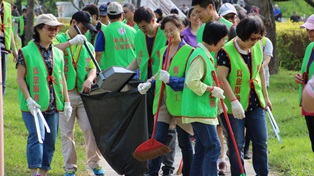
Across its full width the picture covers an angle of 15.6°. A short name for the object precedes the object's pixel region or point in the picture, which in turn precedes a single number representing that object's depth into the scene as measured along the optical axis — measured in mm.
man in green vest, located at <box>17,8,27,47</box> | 44693
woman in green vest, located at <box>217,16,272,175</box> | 10768
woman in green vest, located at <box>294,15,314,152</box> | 11706
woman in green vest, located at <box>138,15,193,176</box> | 11214
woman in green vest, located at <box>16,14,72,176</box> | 10953
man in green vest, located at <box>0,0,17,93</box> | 16117
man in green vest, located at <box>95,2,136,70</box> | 14068
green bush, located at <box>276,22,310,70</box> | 32952
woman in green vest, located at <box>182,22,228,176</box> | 10374
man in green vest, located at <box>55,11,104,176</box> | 12563
